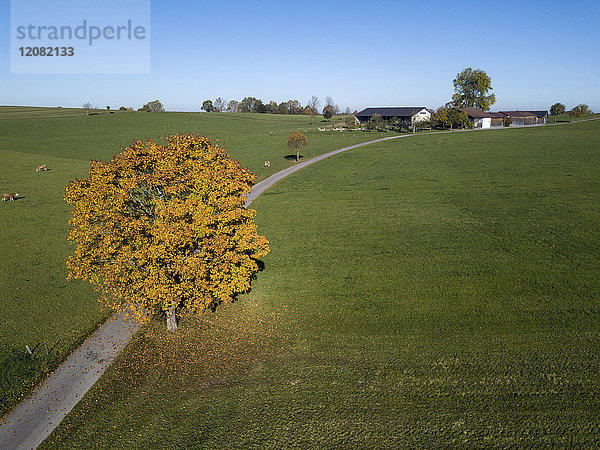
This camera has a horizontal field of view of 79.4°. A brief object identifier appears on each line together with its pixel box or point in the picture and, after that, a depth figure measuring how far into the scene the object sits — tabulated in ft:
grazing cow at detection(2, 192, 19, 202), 171.05
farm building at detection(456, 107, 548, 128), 447.26
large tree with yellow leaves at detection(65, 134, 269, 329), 64.23
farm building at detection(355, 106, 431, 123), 450.71
